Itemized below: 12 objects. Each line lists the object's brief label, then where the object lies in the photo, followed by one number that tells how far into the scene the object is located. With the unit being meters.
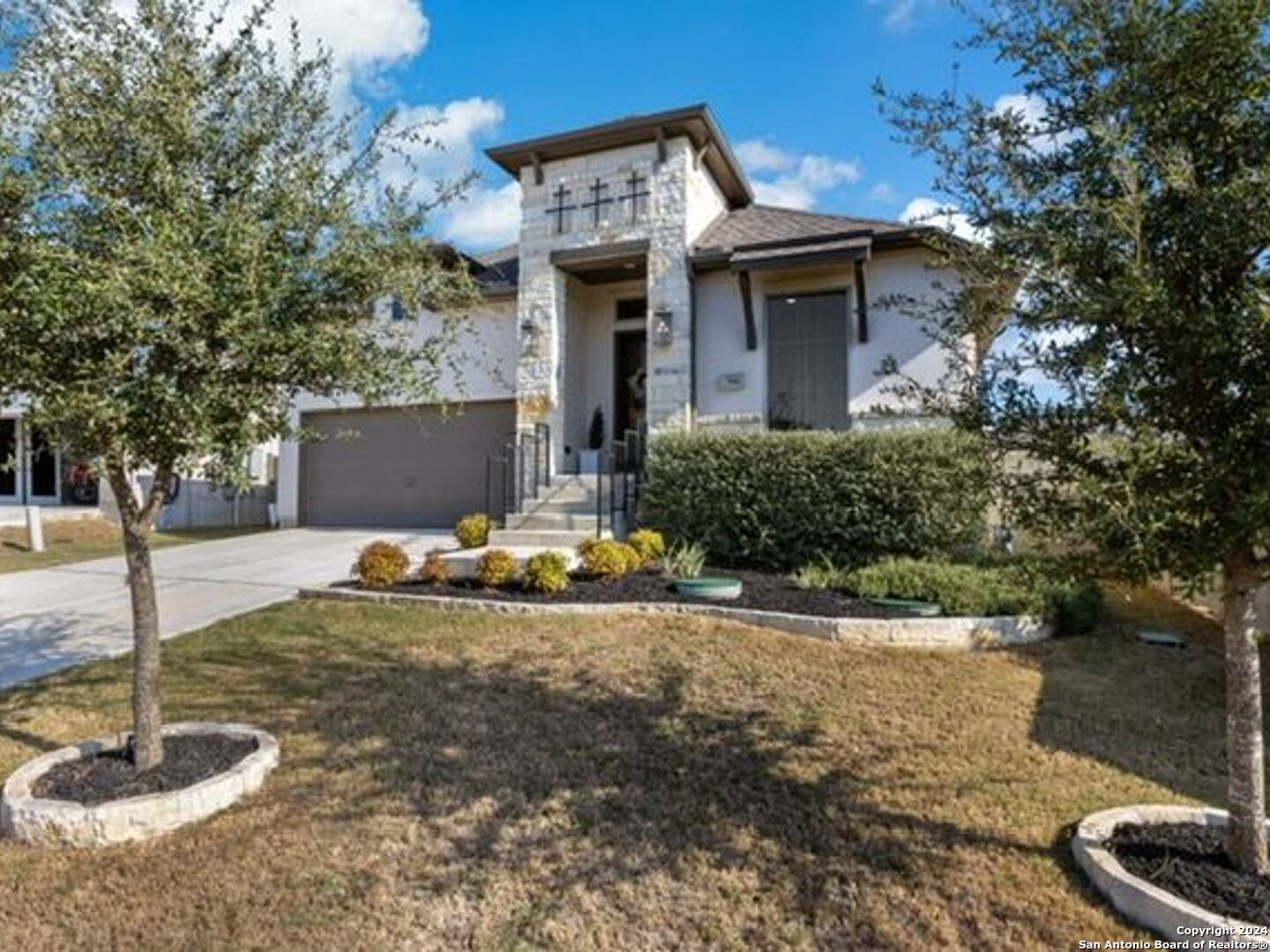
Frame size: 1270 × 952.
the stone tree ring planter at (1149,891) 2.58
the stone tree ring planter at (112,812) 3.36
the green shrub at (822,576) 7.95
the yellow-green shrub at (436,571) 8.23
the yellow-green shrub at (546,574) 7.61
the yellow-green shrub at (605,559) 8.11
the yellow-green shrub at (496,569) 7.90
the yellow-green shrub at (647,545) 8.96
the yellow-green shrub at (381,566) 8.17
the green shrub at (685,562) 8.49
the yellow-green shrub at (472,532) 10.11
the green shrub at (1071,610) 7.01
